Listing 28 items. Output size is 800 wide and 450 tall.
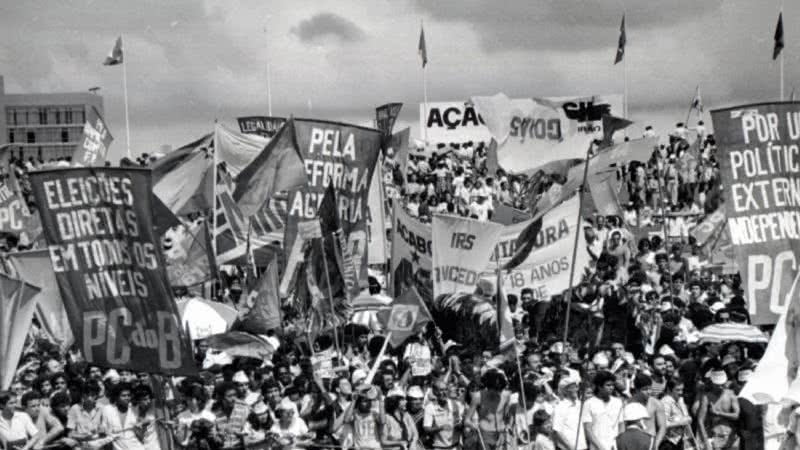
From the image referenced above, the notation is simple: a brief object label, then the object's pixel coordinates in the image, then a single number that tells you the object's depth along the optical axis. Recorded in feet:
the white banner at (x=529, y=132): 85.61
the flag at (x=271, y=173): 66.23
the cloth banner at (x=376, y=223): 70.44
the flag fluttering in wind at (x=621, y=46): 137.80
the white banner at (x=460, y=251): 64.80
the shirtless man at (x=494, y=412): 49.93
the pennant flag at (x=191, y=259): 73.26
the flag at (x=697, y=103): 141.79
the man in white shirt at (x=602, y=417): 48.32
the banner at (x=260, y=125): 96.07
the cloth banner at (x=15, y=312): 50.57
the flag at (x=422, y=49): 149.69
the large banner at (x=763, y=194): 48.60
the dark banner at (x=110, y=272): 44.14
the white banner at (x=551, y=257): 68.08
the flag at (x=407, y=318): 60.18
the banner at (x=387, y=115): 104.99
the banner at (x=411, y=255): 68.85
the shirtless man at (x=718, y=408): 48.96
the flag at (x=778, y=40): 124.16
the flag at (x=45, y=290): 65.77
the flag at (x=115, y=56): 129.49
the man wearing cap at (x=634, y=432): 46.32
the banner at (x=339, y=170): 63.98
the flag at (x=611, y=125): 55.67
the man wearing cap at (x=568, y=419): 48.62
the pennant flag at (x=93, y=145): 102.32
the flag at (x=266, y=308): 60.49
